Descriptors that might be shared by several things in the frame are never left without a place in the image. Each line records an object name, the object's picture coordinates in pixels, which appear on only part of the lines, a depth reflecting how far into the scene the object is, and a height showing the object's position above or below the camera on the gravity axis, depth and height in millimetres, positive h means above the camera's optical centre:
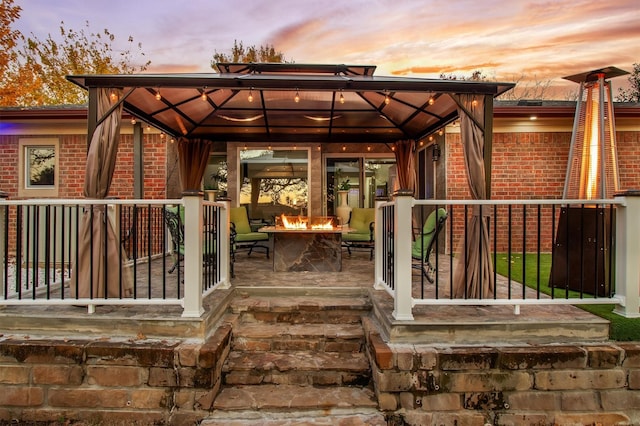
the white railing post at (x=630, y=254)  3025 -325
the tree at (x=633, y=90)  15098 +5405
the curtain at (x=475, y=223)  3334 -78
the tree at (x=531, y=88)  18984 +6702
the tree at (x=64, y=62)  13734 +6319
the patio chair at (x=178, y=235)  3828 -263
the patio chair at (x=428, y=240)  4212 -311
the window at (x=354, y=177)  8727 +900
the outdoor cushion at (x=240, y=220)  6953 -110
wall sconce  7539 +1307
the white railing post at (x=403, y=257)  2961 -345
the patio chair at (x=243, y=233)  6562 -355
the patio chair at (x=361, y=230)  6809 -312
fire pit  5168 -498
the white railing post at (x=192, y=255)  2979 -336
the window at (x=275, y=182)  8367 +750
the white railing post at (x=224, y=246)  4055 -356
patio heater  3594 +335
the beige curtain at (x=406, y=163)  6711 +973
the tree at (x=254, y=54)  16406 +7286
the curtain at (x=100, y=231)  3221 -156
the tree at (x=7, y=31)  10945 +5626
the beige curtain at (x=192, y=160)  6289 +960
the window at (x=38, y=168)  7297 +934
